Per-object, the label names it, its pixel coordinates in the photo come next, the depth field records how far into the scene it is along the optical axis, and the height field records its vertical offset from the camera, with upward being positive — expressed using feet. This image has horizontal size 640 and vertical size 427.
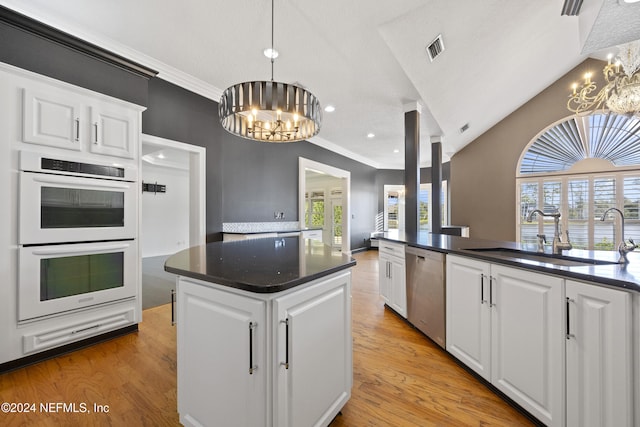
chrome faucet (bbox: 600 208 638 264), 4.54 -0.63
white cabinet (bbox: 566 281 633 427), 3.36 -2.02
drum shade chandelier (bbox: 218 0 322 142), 5.75 +2.65
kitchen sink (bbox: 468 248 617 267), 4.96 -0.94
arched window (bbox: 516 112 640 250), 13.99 +2.17
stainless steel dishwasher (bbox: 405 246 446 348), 6.98 -2.34
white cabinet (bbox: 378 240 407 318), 8.91 -2.36
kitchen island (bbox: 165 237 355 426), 3.28 -1.84
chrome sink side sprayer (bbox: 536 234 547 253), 6.05 -0.68
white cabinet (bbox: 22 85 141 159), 6.48 +2.58
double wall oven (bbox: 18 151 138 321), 6.38 -0.57
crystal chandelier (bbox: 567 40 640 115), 8.13 +4.48
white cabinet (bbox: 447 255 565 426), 4.21 -2.30
